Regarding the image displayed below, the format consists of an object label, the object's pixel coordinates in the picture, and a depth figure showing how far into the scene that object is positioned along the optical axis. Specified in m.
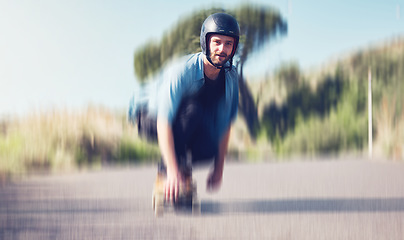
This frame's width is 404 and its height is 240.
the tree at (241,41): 14.59
